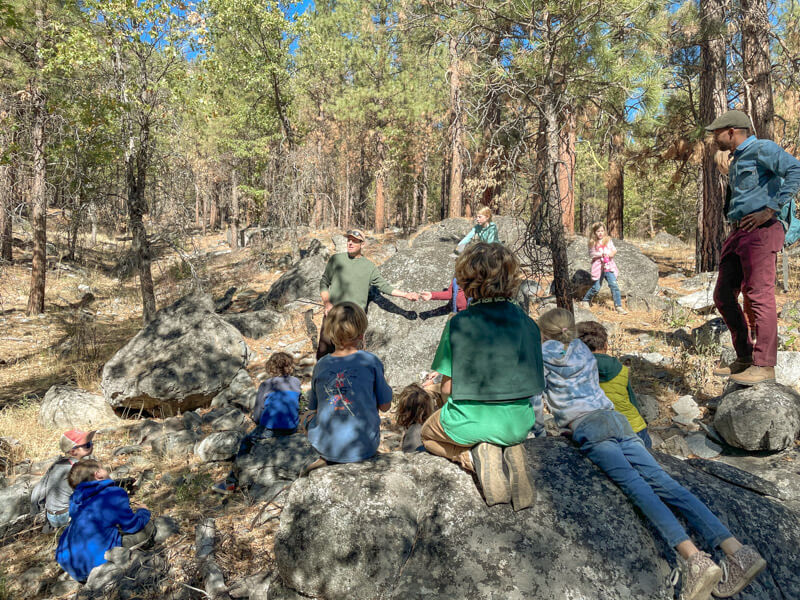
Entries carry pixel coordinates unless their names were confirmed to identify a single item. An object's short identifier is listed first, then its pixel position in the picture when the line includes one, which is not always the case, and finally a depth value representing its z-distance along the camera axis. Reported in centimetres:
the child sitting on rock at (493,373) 242
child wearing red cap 416
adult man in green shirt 598
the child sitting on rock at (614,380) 338
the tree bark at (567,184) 596
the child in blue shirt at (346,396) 280
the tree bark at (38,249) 1190
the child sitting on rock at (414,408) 402
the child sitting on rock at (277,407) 516
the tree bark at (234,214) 2787
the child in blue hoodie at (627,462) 223
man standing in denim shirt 369
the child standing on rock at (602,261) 866
